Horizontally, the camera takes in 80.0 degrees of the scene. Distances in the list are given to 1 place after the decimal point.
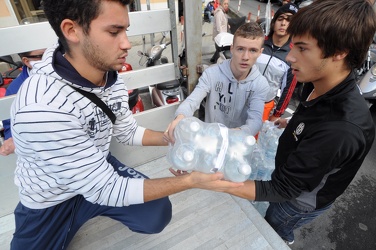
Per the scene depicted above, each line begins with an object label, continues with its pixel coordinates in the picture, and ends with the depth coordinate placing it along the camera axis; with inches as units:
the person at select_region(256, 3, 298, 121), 123.6
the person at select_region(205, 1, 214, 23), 411.5
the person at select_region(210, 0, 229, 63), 284.0
